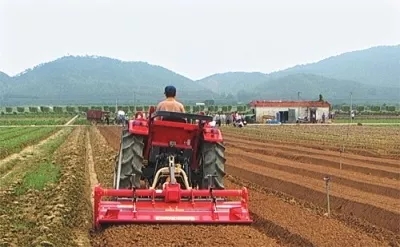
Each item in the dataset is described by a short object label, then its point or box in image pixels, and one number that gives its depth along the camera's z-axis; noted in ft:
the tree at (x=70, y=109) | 350.74
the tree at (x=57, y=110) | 339.36
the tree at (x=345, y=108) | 324.06
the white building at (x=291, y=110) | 235.40
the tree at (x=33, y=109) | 357.82
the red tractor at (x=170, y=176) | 29.07
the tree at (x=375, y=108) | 315.25
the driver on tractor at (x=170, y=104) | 33.22
